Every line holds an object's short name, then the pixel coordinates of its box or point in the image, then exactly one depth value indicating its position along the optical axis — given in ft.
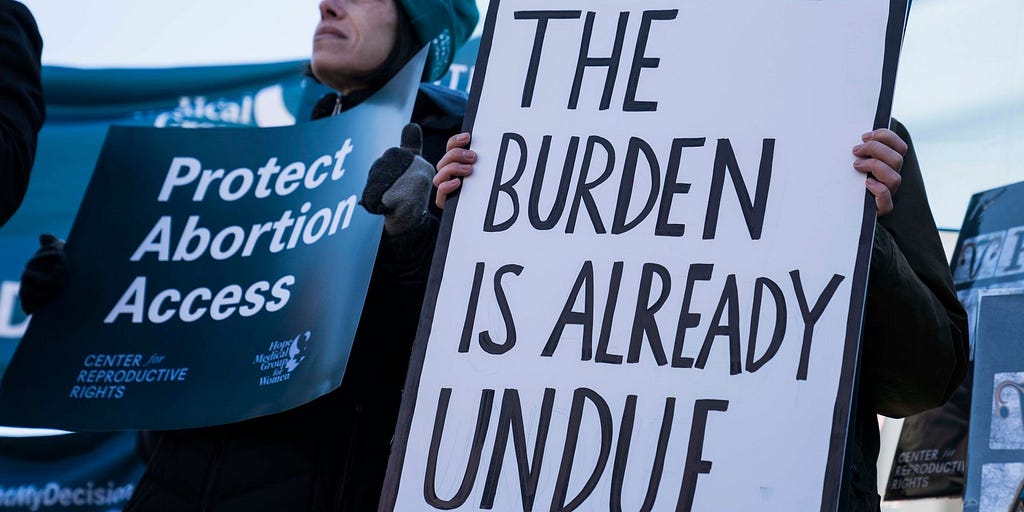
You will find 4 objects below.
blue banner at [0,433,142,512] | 14.05
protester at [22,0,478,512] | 10.72
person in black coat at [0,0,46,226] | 10.63
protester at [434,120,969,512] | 9.92
